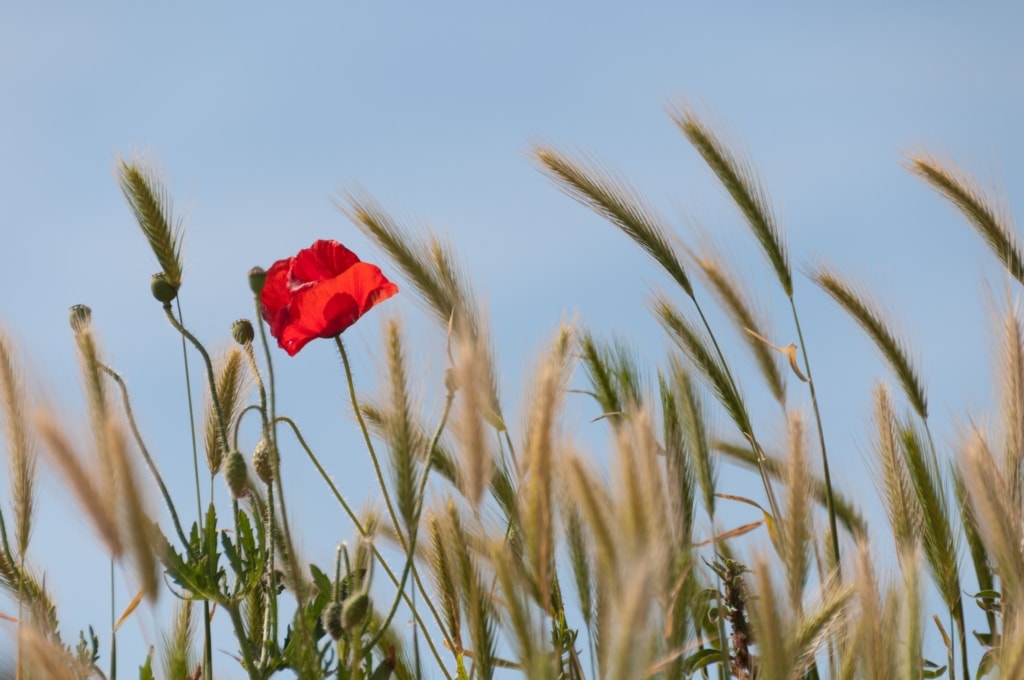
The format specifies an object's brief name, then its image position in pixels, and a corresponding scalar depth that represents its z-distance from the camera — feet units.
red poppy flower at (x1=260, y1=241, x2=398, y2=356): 11.66
